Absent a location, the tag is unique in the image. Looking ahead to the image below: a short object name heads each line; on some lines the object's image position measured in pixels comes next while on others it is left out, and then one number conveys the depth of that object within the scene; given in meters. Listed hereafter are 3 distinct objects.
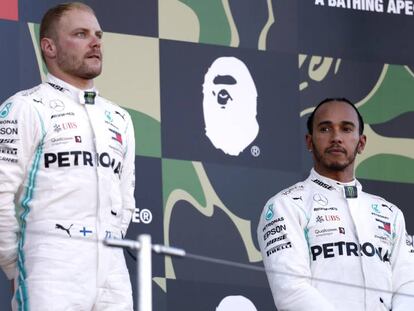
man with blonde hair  9.84
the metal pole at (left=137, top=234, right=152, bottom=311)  7.74
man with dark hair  10.73
